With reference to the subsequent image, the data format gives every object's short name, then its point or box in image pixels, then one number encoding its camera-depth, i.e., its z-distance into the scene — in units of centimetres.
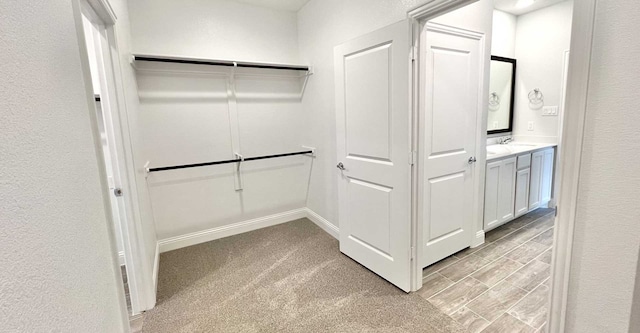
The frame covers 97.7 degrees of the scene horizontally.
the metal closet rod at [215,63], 249
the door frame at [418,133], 172
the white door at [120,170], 171
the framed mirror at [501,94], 366
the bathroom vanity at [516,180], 292
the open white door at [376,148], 200
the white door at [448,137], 228
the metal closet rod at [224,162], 273
